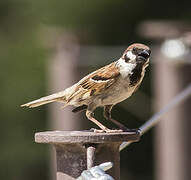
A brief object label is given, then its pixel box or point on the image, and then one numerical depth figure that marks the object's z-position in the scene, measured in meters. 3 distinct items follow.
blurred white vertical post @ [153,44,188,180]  12.86
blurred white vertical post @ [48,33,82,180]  14.98
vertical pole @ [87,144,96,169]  5.66
